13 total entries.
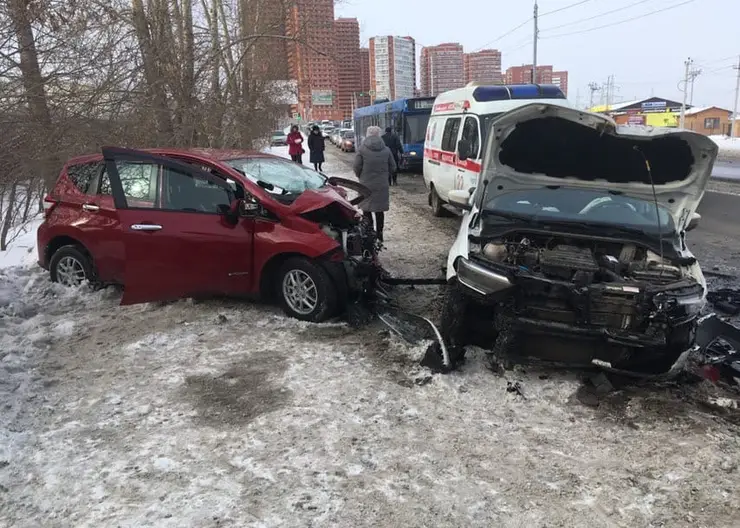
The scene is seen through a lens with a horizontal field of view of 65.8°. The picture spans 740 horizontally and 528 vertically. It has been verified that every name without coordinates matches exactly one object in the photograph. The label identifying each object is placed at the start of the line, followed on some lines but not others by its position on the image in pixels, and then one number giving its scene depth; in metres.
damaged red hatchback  5.53
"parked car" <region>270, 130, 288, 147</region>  44.03
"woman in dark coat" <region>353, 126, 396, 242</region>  8.59
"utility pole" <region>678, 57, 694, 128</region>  56.24
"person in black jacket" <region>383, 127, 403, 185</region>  17.53
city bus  20.92
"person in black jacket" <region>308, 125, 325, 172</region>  19.13
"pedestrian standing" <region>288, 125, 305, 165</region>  20.47
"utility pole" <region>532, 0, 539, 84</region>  37.07
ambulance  9.88
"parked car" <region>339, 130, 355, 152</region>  38.56
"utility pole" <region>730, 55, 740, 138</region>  50.17
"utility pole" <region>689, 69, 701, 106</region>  65.62
